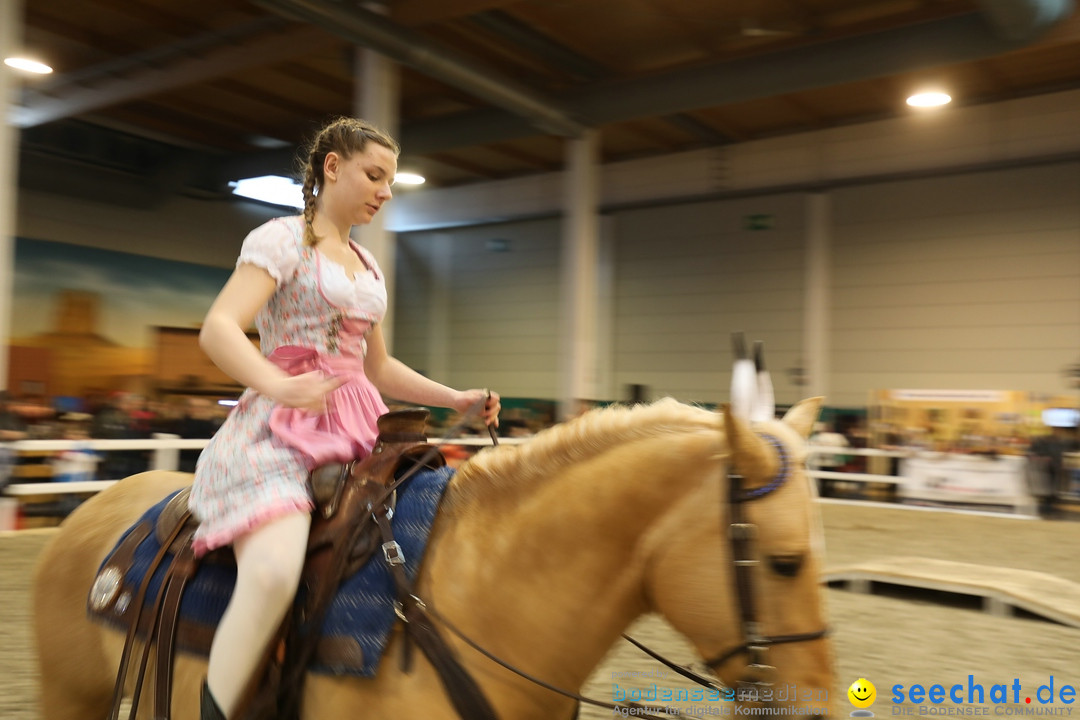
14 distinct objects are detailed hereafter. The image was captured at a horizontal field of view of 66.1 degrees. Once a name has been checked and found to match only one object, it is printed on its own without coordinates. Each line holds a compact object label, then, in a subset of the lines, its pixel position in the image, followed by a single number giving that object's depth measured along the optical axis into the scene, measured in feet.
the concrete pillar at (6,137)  20.93
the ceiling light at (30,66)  36.45
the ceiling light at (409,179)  53.90
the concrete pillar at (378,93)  30.83
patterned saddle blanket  4.83
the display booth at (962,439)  34.09
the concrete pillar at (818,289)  46.11
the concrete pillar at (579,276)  41.88
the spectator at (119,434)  24.09
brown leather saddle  4.98
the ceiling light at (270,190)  52.65
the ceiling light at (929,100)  39.25
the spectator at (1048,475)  33.06
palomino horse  4.37
